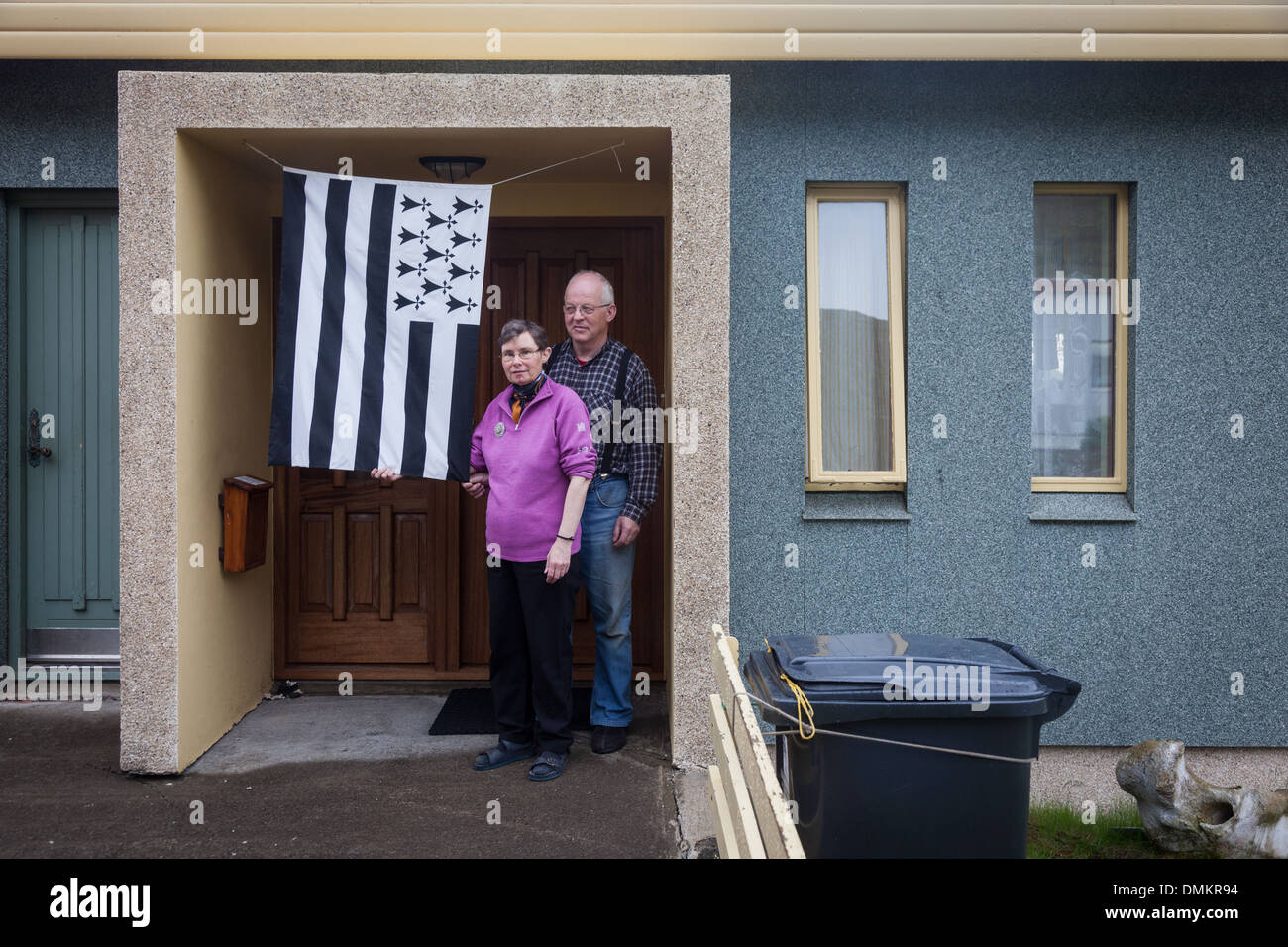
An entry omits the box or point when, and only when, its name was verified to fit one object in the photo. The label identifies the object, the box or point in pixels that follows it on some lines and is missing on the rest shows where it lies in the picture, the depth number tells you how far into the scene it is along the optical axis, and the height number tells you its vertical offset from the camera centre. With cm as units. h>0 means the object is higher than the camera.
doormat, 533 -153
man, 490 -13
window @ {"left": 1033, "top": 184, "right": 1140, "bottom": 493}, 552 +66
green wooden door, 593 +7
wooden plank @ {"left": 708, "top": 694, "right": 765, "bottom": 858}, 257 -102
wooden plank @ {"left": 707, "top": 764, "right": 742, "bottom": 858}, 312 -128
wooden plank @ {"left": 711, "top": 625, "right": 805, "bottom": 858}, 234 -88
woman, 452 -38
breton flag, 470 +61
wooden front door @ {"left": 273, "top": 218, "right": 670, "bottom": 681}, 601 -63
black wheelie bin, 310 -101
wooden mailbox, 511 -38
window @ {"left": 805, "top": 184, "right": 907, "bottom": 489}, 553 +69
